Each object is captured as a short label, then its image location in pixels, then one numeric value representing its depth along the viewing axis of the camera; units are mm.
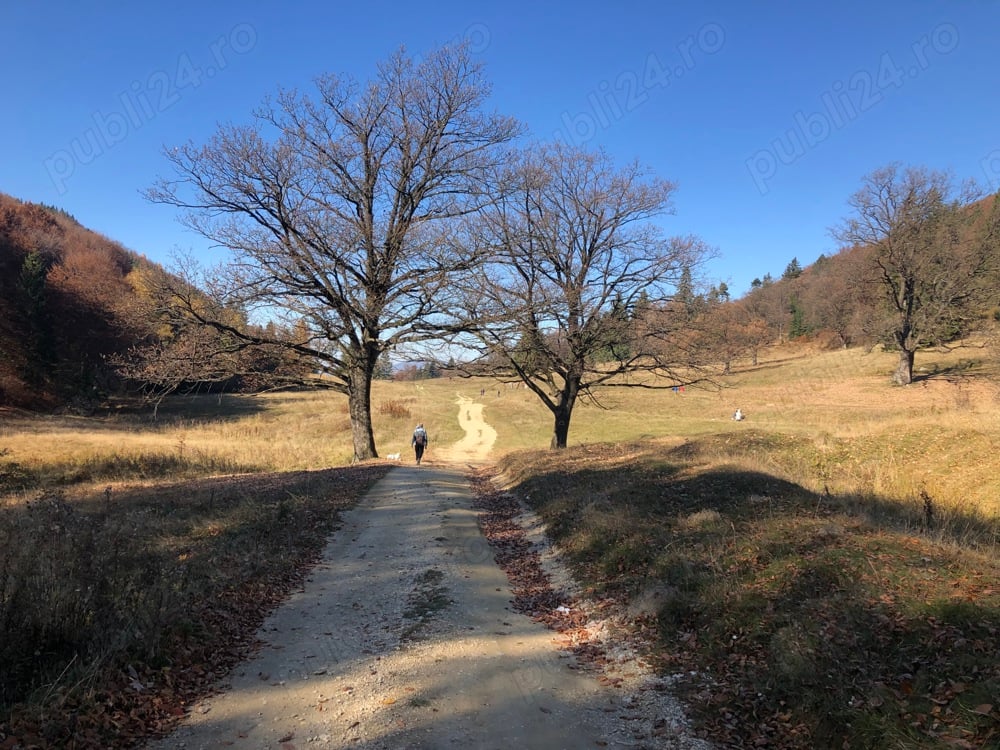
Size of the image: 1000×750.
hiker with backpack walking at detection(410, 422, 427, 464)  25441
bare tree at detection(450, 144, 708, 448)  21219
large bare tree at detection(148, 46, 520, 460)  18156
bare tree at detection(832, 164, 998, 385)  40906
